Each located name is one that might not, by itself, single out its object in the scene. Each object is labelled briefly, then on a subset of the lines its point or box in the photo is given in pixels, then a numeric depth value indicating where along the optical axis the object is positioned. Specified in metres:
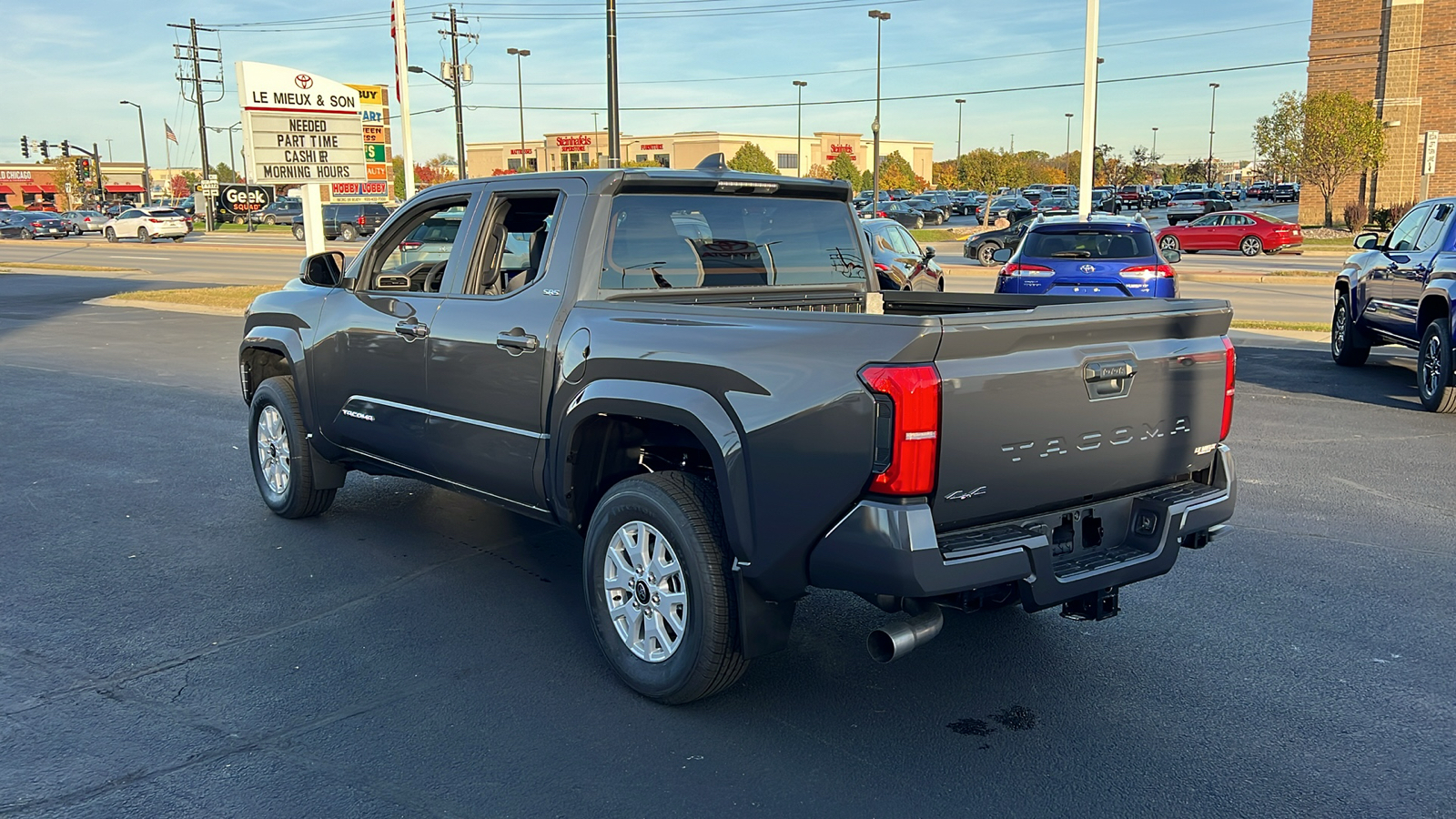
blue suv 13.17
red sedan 36.38
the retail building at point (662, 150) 101.07
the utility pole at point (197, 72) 74.75
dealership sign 20.38
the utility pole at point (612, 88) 21.19
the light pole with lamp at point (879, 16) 59.38
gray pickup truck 3.51
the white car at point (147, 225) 53.49
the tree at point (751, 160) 85.48
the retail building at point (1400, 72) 43.53
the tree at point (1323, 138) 41.72
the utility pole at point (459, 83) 36.31
